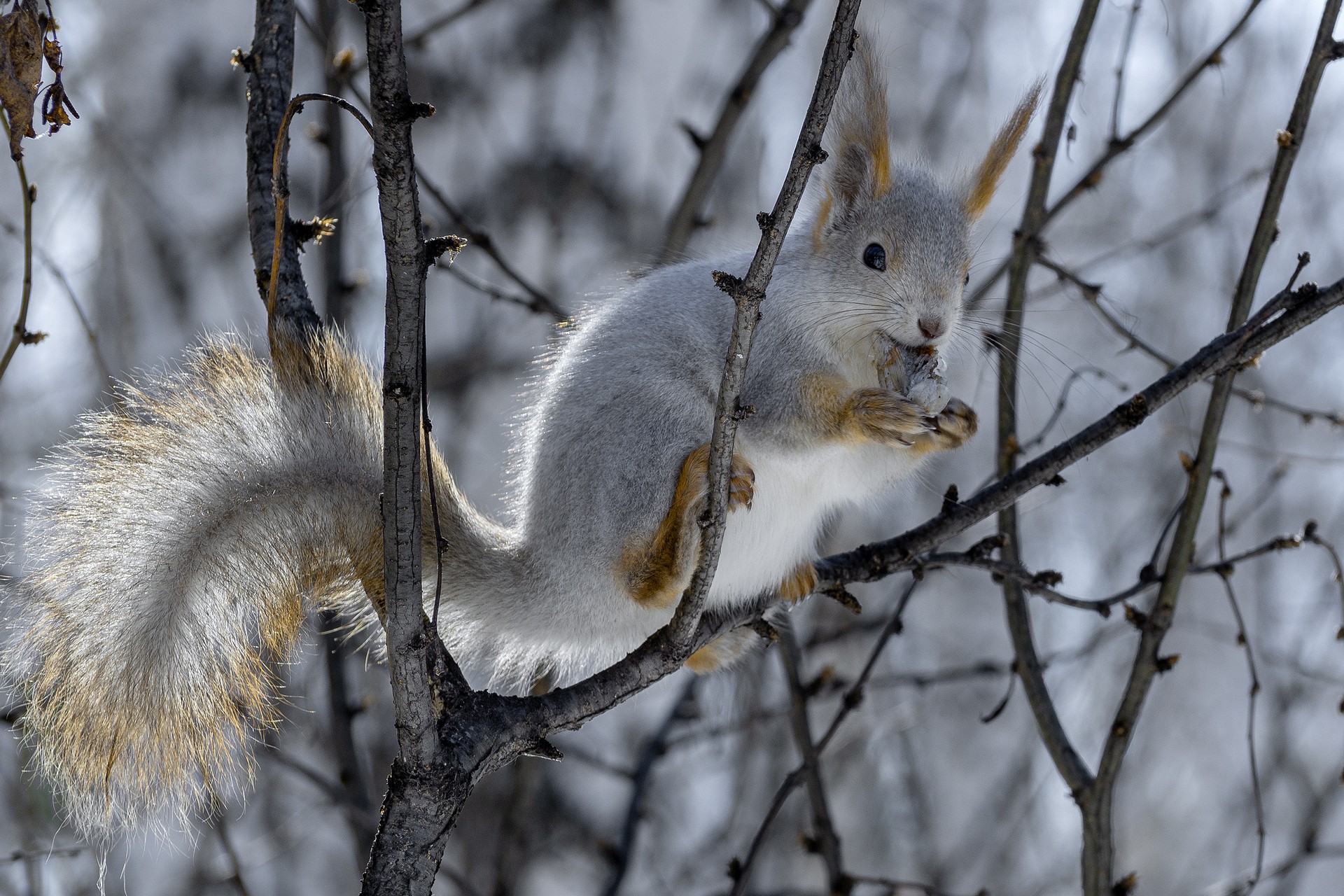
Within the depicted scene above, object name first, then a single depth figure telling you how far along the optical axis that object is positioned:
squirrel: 3.51
